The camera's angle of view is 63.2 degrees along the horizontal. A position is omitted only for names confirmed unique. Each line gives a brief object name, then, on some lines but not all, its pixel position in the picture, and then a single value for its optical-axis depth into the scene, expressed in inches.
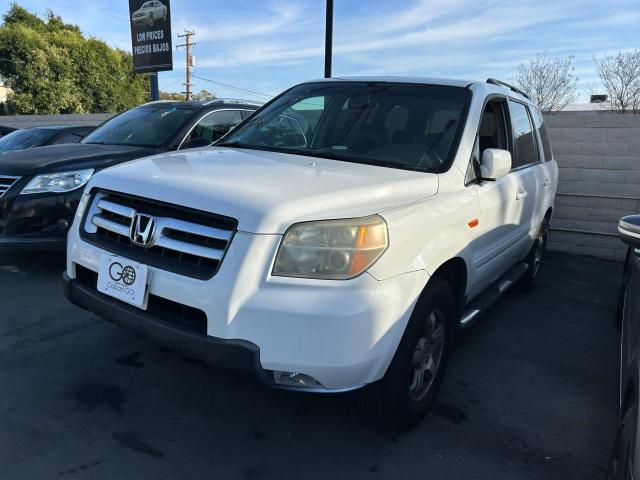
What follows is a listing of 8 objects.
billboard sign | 485.7
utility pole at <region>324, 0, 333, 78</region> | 322.0
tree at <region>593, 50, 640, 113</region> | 791.7
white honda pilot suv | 82.5
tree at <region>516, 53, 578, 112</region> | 863.7
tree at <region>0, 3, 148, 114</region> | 1321.4
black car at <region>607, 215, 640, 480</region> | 60.4
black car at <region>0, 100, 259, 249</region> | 175.6
